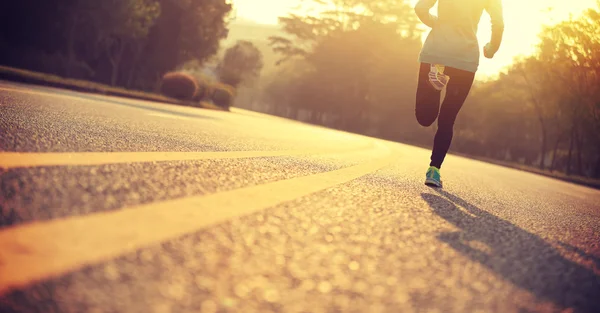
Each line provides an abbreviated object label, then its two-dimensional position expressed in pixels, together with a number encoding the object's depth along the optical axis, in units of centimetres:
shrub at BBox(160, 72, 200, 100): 2836
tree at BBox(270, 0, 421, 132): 5281
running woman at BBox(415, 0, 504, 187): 521
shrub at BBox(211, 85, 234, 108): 3376
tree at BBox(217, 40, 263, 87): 4669
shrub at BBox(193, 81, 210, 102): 2969
